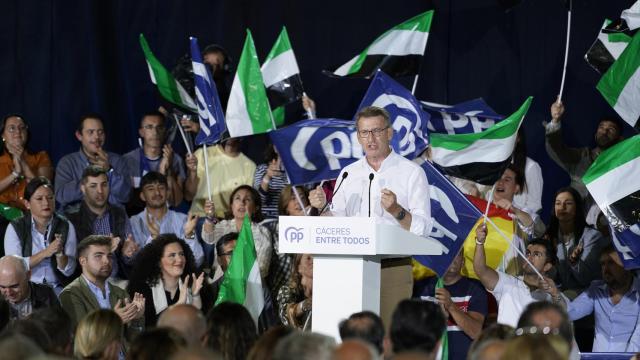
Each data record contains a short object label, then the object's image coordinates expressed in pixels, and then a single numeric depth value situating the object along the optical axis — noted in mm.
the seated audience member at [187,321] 9517
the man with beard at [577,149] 17792
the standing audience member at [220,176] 17903
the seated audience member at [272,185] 17585
